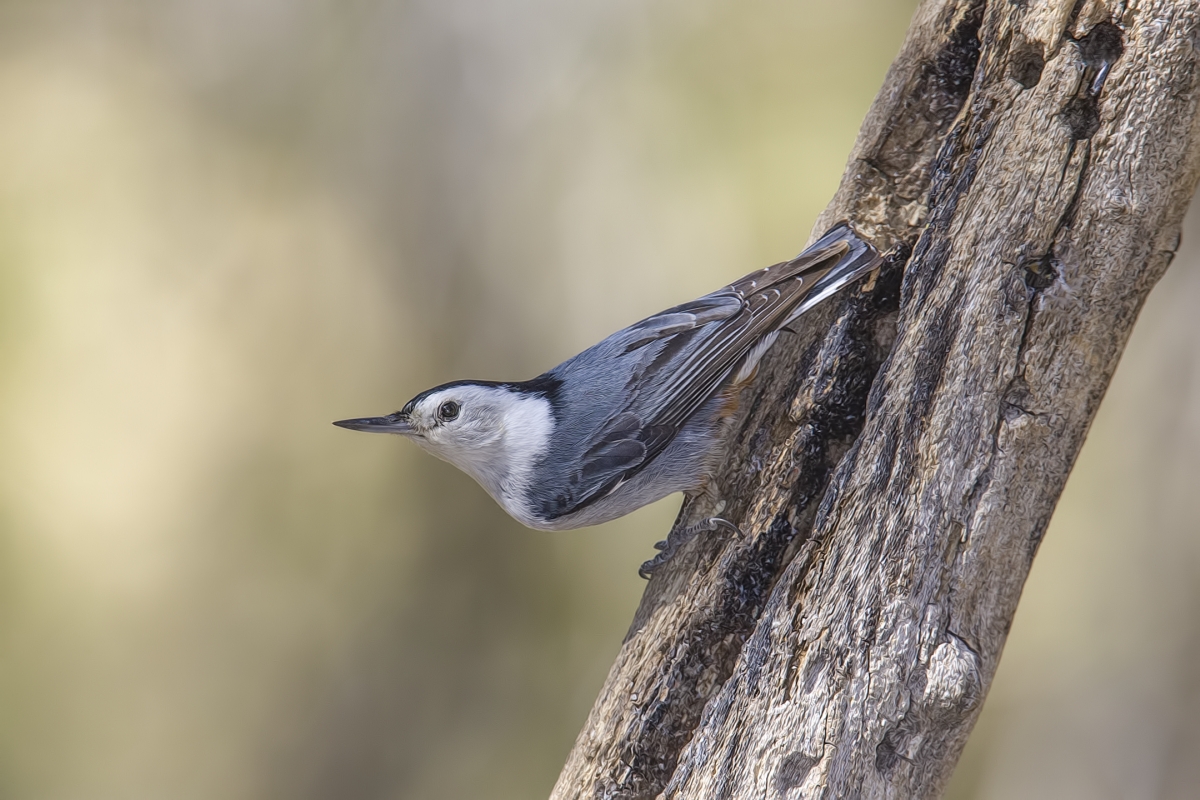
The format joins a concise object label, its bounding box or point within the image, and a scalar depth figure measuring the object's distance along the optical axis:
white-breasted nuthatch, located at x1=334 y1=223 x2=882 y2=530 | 4.23
